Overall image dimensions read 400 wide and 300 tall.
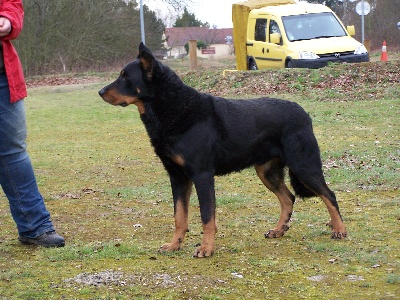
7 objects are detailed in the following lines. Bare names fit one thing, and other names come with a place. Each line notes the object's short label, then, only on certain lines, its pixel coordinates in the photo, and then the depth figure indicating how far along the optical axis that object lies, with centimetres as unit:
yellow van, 2047
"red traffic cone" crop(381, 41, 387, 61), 2664
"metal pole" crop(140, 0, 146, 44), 3278
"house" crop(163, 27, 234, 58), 6469
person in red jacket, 579
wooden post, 3088
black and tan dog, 567
